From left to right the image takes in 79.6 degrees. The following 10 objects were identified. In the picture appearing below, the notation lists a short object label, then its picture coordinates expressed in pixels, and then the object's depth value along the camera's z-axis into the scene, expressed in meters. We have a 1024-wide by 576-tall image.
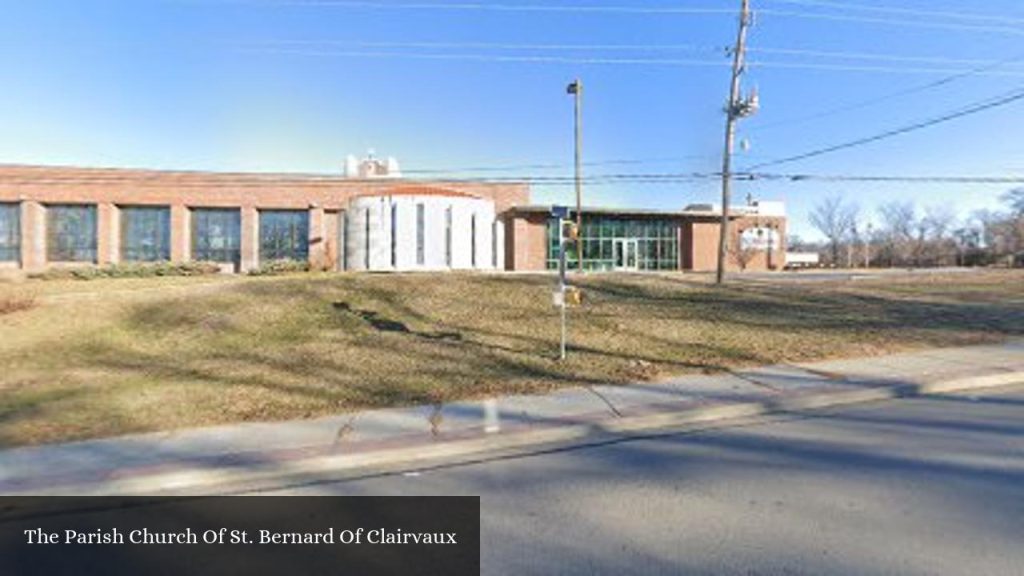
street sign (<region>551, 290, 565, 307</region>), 9.26
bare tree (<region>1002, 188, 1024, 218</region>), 69.50
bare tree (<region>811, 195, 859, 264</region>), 83.50
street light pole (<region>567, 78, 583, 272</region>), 30.34
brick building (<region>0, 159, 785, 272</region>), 37.19
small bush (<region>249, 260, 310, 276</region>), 29.70
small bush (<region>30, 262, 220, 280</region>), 28.67
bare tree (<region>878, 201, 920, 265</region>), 69.81
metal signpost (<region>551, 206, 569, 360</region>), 9.25
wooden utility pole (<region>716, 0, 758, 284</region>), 21.44
